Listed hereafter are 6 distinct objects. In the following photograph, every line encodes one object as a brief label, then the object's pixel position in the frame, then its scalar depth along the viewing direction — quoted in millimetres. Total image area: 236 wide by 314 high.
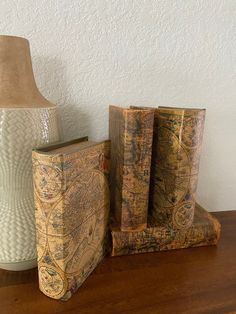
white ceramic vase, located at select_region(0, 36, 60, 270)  394
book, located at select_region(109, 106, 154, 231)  435
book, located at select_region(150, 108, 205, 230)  462
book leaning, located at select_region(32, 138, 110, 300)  357
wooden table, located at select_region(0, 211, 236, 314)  376
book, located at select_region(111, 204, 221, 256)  481
